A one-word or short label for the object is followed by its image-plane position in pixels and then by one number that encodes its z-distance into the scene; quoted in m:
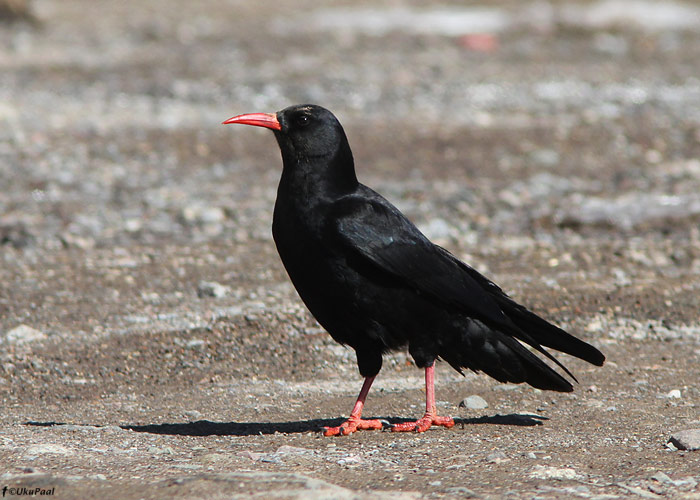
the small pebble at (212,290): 14.13
